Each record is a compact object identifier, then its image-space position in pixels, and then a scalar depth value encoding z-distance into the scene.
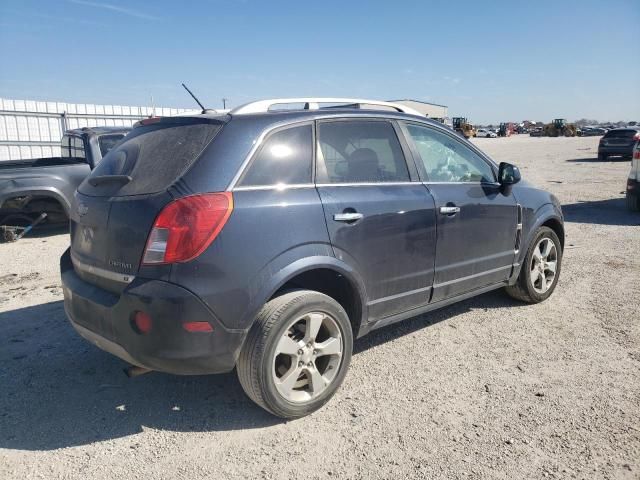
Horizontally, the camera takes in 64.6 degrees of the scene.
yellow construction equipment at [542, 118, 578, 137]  70.50
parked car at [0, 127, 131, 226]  7.36
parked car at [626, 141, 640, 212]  9.80
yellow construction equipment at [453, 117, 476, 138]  50.23
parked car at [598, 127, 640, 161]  23.53
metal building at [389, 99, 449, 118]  68.82
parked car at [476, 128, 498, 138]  71.75
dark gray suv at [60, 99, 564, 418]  2.64
